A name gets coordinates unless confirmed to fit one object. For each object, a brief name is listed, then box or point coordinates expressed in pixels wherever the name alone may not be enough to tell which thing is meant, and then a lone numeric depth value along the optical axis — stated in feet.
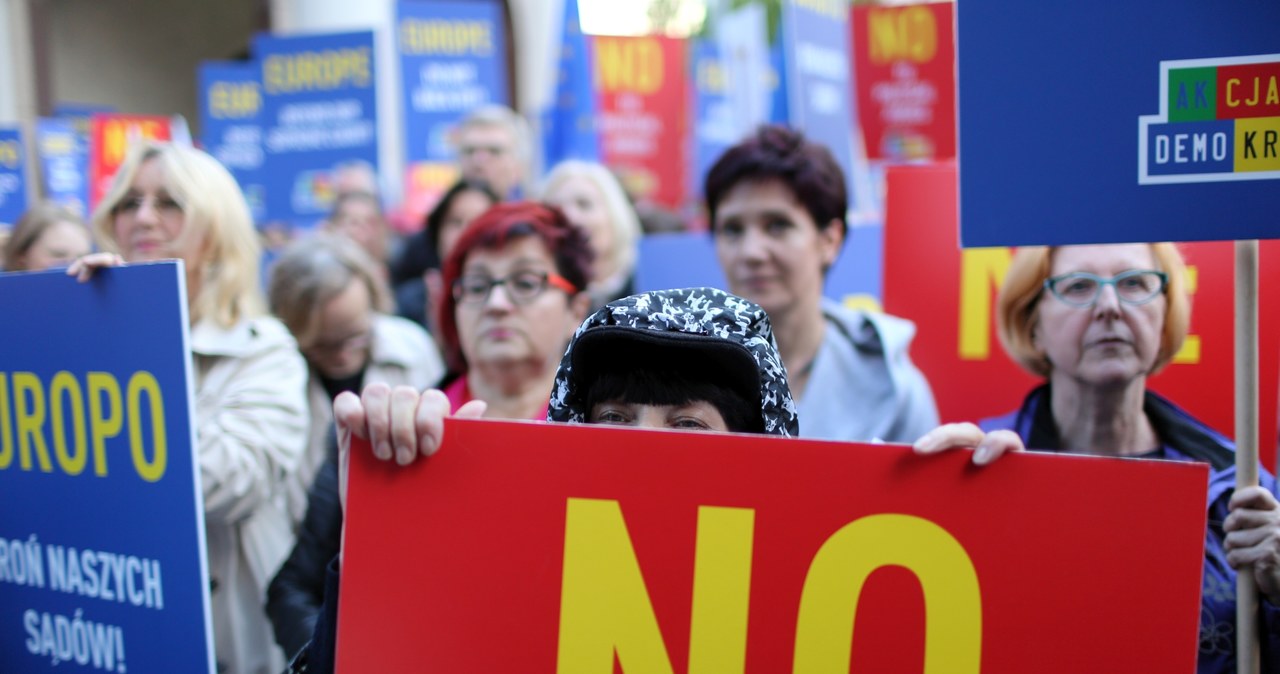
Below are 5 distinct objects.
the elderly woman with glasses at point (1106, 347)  8.02
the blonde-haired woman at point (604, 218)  16.52
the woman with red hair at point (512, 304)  9.77
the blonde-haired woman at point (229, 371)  8.59
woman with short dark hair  10.44
